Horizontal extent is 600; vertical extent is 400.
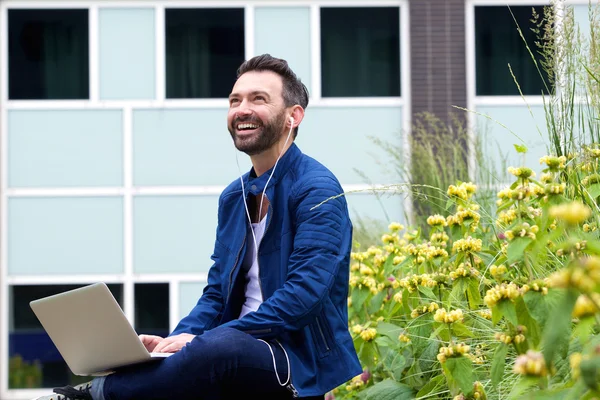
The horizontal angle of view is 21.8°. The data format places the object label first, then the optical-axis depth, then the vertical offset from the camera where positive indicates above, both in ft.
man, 11.91 -0.42
